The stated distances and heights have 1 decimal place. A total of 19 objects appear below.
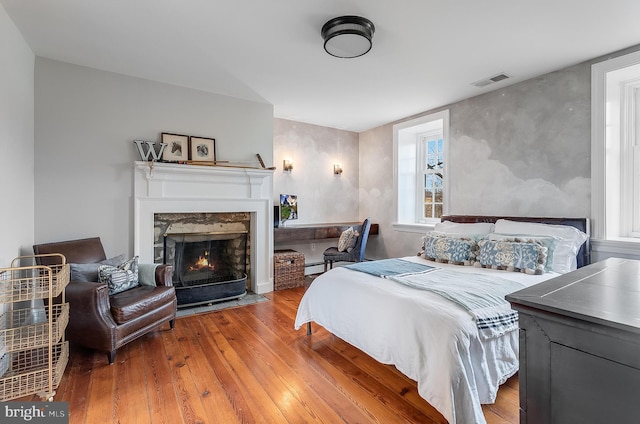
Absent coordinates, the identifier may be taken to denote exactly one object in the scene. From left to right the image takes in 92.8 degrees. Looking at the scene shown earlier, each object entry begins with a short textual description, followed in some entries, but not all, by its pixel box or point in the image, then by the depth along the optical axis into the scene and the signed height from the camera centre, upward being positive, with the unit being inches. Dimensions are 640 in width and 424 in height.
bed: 61.1 -24.5
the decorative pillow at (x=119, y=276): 99.0 -21.4
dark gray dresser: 28.9 -14.8
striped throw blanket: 68.5 -20.0
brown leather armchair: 87.4 -29.8
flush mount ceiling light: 86.7 +52.2
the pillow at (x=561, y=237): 103.8 -9.2
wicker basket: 162.7 -31.4
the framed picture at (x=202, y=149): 140.6 +29.6
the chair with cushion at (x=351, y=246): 171.6 -19.5
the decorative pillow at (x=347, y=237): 171.3 -14.3
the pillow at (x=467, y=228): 133.3 -7.4
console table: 168.4 -11.6
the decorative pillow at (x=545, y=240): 101.6 -10.1
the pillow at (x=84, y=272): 95.3 -19.1
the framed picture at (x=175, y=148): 134.3 +29.0
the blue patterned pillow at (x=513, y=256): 99.8 -15.4
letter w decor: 126.3 +25.6
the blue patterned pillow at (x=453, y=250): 116.3 -15.1
